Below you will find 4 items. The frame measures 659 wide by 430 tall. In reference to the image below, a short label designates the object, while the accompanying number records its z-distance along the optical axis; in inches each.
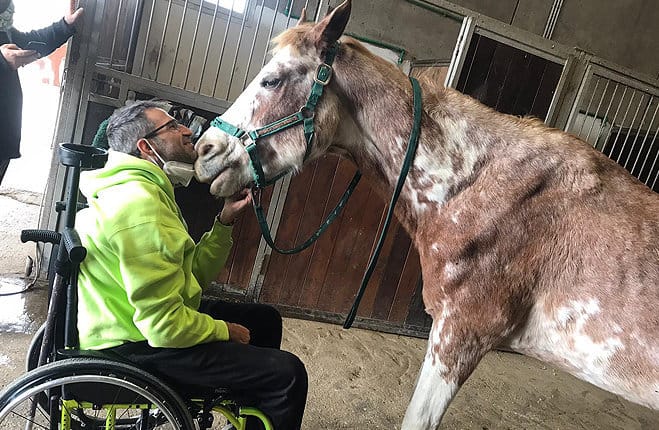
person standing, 81.5
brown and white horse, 50.6
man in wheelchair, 41.7
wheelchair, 40.8
